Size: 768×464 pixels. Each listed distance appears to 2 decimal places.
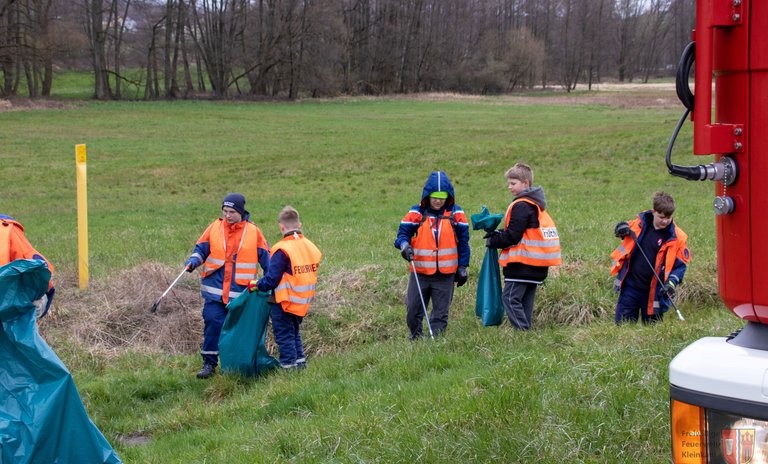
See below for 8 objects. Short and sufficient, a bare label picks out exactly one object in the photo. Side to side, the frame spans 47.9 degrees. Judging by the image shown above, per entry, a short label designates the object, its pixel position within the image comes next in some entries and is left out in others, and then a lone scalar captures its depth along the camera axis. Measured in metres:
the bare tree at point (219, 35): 79.75
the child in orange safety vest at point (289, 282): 8.20
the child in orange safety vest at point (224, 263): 8.75
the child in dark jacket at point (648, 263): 8.27
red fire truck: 2.79
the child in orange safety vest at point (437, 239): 8.59
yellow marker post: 11.58
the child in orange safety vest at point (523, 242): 8.08
